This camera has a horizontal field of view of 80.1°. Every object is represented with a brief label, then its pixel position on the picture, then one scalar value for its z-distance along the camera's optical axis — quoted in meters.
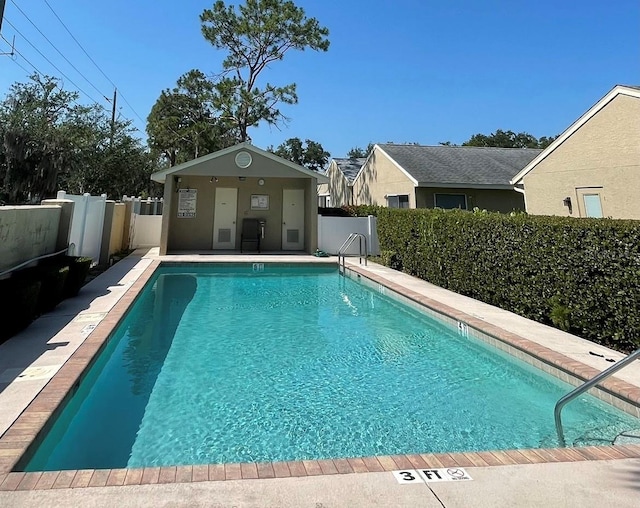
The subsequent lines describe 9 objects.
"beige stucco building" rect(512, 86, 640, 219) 10.66
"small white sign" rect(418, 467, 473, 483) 2.28
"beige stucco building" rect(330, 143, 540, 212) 16.53
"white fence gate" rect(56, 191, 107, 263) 9.23
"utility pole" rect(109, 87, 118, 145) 24.58
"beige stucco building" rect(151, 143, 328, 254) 13.73
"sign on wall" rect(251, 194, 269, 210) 15.45
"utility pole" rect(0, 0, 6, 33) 3.71
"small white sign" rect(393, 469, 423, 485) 2.27
